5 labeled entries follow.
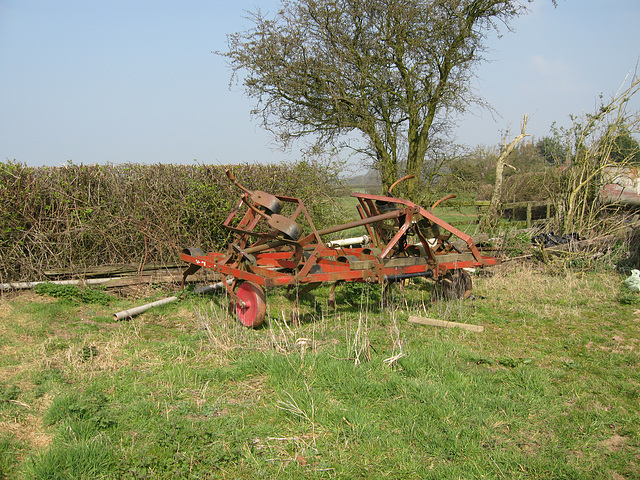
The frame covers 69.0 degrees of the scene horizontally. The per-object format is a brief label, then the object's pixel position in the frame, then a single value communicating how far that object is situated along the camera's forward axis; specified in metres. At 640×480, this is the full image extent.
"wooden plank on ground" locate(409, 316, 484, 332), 5.33
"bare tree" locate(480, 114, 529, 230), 9.54
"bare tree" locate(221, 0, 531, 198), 11.12
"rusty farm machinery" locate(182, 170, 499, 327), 5.21
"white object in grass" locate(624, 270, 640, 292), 7.07
